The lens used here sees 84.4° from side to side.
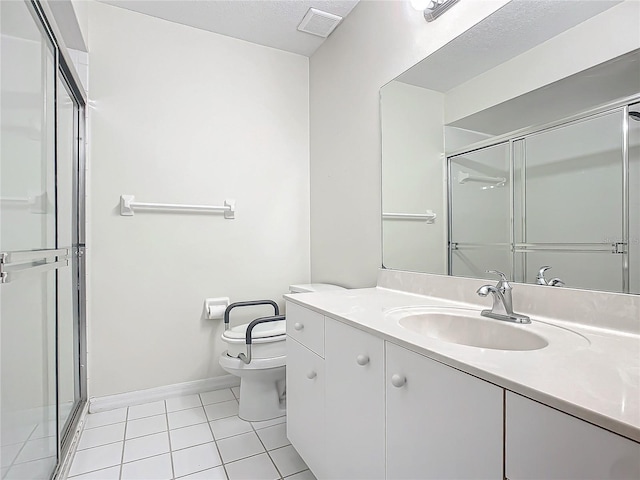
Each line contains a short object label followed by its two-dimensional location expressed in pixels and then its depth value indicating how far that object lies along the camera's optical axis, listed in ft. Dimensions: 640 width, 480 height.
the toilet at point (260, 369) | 5.96
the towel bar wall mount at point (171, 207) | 6.68
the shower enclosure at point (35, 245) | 3.15
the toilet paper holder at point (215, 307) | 7.22
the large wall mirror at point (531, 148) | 3.06
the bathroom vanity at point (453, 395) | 1.74
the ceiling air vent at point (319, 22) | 6.75
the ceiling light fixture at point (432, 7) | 4.69
